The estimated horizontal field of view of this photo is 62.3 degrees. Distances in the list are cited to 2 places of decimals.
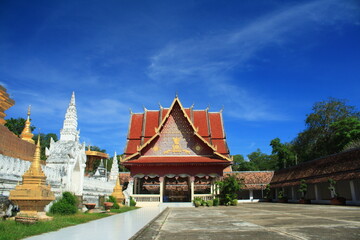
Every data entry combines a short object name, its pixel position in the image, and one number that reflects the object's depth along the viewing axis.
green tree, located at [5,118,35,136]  39.32
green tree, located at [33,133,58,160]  49.68
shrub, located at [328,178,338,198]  17.08
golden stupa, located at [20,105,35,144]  16.16
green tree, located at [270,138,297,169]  34.28
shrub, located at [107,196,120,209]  12.34
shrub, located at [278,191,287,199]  23.39
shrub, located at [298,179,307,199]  20.03
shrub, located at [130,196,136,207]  17.15
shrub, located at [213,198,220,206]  18.09
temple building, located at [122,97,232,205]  19.05
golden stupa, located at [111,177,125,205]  14.13
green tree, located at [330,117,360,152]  25.81
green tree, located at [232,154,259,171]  41.56
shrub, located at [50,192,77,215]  8.09
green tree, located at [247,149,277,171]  48.18
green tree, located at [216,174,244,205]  18.17
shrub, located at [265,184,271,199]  25.28
